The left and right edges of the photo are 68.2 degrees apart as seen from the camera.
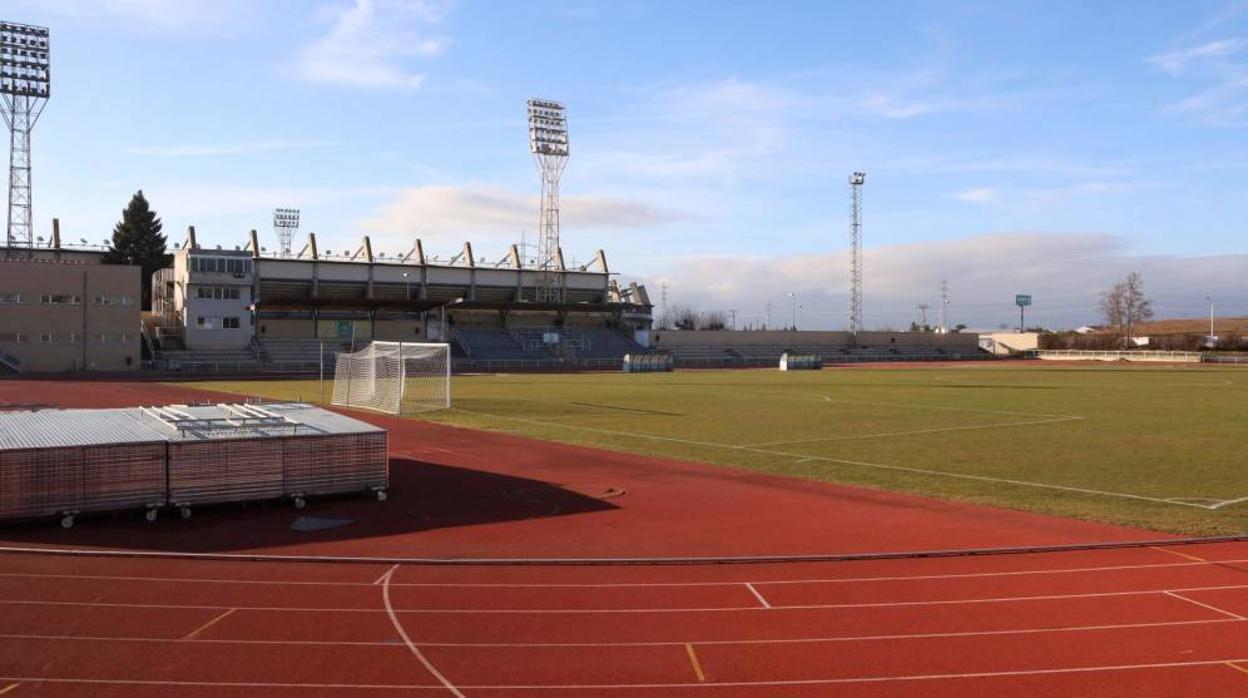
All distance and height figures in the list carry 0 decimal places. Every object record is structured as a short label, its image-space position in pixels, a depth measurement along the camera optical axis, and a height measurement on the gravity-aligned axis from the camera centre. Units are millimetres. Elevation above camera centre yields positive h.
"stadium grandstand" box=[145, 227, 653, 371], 78375 +2533
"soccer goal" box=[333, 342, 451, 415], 37562 -2114
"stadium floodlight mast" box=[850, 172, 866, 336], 111938 +13585
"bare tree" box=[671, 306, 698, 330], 162250 +3148
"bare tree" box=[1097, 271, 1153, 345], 139000 +5223
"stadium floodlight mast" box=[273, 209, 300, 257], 115000 +14267
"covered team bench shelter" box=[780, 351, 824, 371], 85875 -2242
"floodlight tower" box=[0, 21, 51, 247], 71250 +20734
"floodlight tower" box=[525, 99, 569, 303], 92875 +20164
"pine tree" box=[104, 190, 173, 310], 100875 +10349
